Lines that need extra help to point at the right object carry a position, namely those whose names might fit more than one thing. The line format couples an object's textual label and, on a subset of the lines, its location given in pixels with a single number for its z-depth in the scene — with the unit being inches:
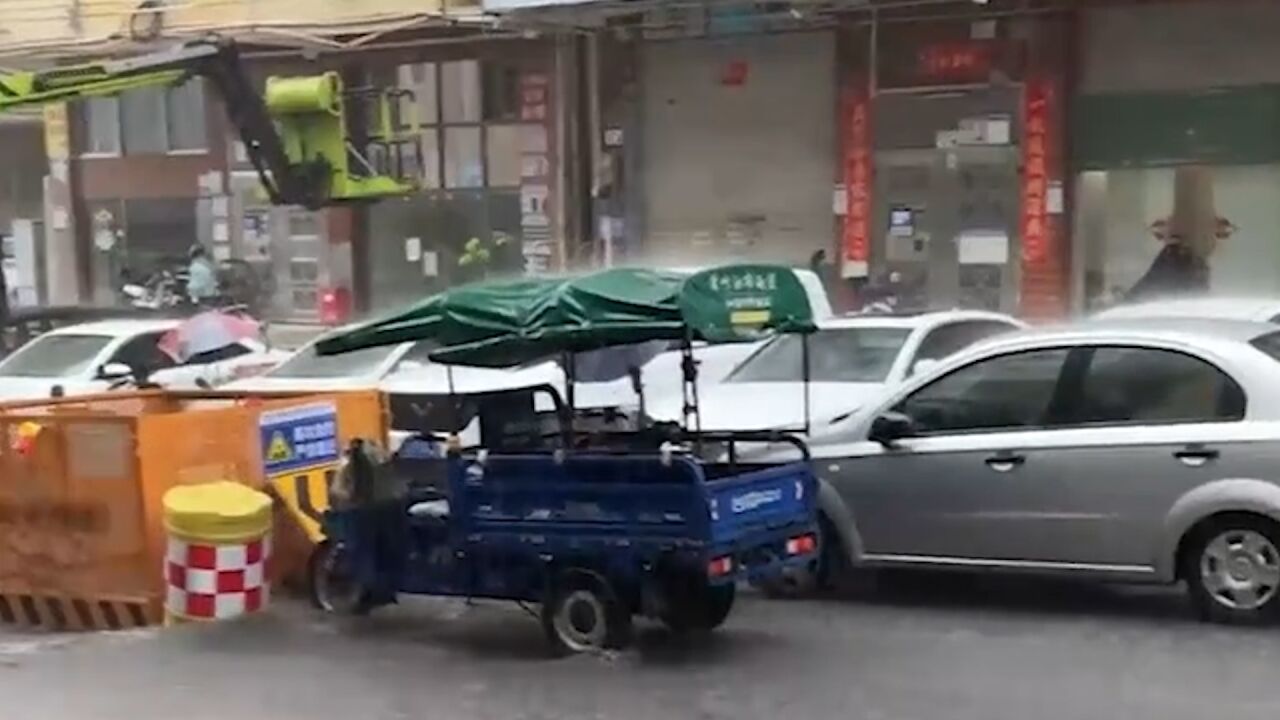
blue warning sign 450.0
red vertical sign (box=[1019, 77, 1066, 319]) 876.0
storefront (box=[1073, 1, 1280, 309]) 834.2
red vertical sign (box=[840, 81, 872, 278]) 920.9
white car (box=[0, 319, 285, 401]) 645.9
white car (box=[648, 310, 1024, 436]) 497.0
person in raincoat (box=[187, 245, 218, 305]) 1048.8
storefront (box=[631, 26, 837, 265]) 940.6
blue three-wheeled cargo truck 360.8
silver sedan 370.6
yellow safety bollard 414.6
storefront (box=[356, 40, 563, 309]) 1003.3
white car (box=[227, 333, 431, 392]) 587.5
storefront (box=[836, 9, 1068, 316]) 880.3
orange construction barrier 426.9
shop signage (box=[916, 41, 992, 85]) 890.7
